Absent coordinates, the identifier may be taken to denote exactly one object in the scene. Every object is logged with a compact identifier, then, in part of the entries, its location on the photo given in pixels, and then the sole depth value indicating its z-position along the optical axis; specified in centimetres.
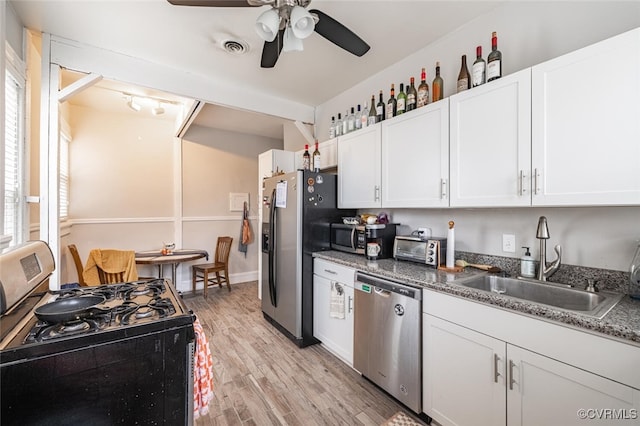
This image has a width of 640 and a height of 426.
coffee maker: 230
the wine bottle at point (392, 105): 237
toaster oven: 199
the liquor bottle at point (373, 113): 254
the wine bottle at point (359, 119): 272
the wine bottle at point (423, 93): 209
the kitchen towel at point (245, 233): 490
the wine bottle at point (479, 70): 174
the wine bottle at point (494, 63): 166
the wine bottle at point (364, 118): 260
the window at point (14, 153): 178
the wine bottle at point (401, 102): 227
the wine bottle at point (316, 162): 296
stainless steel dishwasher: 169
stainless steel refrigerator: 264
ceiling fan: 148
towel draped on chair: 298
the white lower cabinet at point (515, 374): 102
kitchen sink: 130
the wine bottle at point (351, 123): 280
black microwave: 241
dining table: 350
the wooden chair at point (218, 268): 418
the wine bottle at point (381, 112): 252
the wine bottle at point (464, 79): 186
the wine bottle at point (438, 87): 205
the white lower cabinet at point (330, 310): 226
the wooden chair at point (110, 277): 306
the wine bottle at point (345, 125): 286
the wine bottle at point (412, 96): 217
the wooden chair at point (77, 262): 317
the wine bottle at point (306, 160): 311
